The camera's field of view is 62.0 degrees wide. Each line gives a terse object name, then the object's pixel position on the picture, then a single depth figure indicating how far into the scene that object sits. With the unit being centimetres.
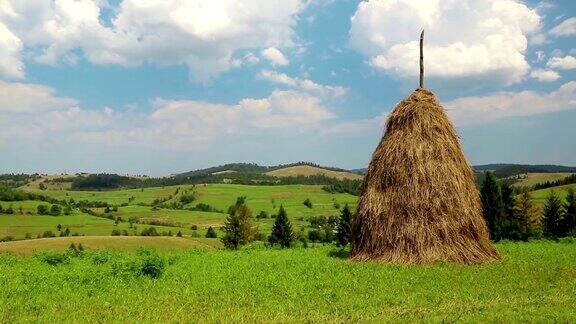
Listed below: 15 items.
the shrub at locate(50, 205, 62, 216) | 11752
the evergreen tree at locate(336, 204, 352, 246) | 6429
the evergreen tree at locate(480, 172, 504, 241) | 5412
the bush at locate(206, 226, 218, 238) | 9549
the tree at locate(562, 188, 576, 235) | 5784
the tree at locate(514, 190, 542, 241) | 5991
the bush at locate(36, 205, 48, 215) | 11831
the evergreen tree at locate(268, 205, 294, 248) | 6757
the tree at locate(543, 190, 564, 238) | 6056
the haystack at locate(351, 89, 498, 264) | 1859
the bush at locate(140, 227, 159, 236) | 9826
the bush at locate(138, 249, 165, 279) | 1531
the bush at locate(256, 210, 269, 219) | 13475
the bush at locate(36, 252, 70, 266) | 1917
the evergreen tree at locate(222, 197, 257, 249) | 6450
